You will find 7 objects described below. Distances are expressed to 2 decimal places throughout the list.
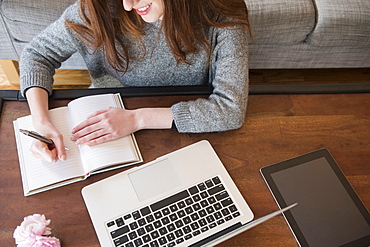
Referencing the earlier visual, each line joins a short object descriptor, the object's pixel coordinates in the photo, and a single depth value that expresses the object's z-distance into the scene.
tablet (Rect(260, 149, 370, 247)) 0.83
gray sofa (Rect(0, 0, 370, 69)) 1.47
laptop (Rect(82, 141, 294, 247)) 0.80
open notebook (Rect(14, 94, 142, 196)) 0.87
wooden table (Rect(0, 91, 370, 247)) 0.82
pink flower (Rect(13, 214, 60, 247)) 0.75
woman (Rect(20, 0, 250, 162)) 0.94
